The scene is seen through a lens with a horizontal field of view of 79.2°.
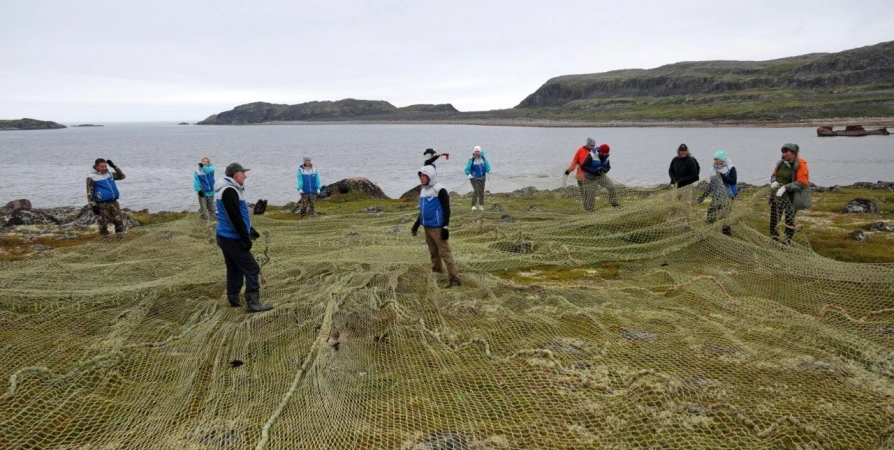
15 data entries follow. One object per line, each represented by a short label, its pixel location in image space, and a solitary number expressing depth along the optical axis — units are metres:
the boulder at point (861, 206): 12.54
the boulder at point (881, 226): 10.25
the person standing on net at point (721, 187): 9.36
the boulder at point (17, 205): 18.35
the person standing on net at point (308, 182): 14.27
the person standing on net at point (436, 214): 7.29
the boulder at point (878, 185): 17.76
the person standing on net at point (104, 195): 10.62
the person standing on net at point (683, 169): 10.61
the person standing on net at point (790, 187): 8.41
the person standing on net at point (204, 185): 12.86
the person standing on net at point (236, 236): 6.27
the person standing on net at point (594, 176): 11.41
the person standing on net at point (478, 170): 13.07
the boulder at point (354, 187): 20.14
